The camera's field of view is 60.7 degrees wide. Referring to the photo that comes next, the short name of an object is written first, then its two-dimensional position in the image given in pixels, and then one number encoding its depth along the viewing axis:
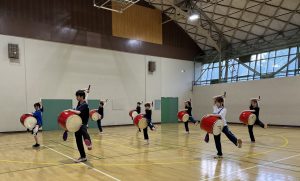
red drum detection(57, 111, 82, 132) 5.77
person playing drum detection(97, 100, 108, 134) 12.81
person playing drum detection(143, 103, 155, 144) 9.55
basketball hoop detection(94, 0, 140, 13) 17.48
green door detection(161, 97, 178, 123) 20.80
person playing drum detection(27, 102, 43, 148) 8.66
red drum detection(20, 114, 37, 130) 8.54
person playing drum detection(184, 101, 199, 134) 12.69
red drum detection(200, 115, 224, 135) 6.25
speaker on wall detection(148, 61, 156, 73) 19.80
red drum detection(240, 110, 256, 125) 9.02
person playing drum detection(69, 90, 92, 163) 6.05
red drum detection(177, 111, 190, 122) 12.05
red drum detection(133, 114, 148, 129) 9.01
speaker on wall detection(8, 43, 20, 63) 14.06
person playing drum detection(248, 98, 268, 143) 9.41
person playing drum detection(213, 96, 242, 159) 6.55
